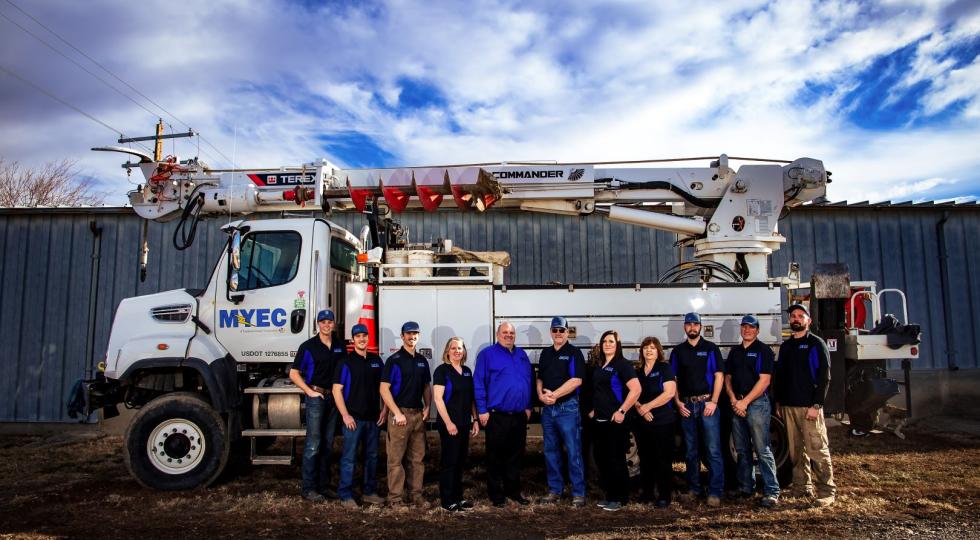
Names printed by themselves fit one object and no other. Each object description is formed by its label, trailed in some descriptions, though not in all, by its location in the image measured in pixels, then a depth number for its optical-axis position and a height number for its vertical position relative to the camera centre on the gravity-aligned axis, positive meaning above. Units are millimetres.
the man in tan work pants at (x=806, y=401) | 6469 -731
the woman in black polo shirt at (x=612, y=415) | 6410 -851
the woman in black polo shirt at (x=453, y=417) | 6355 -860
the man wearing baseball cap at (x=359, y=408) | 6578 -786
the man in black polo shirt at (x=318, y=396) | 6746 -668
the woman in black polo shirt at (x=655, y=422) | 6402 -931
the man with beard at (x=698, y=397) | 6547 -687
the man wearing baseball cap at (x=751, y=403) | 6473 -744
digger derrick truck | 7363 +498
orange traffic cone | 7587 +210
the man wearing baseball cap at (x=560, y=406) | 6422 -762
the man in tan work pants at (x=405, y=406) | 6449 -754
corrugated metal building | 12883 +1554
